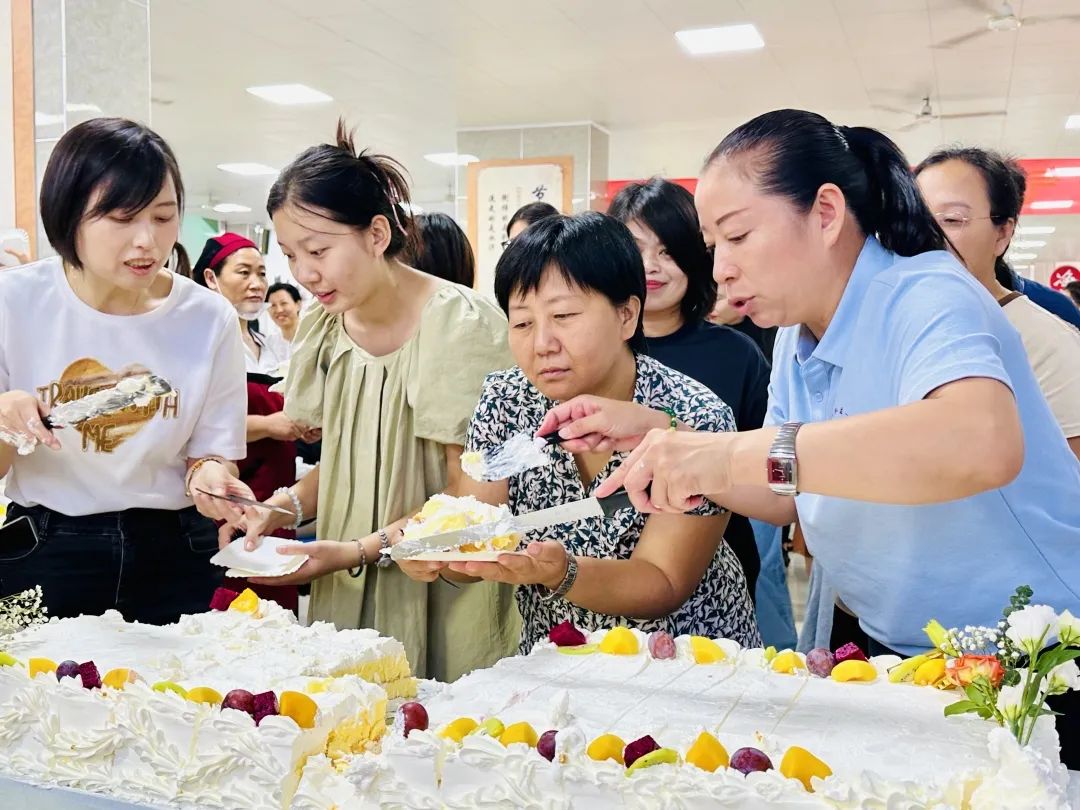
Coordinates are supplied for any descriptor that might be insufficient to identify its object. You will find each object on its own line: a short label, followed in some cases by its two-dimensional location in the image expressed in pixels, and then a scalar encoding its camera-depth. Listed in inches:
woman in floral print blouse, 75.1
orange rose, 55.2
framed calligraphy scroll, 396.8
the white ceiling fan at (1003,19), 258.6
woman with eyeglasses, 96.6
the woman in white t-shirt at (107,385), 82.1
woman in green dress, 84.9
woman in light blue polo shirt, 50.2
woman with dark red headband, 128.5
